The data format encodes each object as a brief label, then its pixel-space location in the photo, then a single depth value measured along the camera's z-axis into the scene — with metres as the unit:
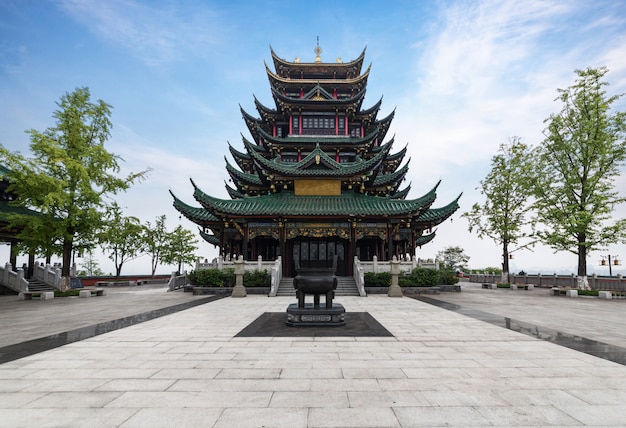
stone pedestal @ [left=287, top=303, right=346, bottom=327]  8.62
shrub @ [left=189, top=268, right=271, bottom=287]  18.52
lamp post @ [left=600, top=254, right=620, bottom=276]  24.77
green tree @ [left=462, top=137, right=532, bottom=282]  26.91
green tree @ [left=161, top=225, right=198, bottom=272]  35.69
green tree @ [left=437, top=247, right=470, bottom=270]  46.83
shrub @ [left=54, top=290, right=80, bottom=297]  18.23
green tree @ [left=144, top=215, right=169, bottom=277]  35.47
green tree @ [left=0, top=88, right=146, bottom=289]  16.59
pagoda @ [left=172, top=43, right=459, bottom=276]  20.66
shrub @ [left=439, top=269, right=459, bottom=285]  22.25
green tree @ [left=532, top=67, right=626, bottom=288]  19.66
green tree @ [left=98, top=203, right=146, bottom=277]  18.52
